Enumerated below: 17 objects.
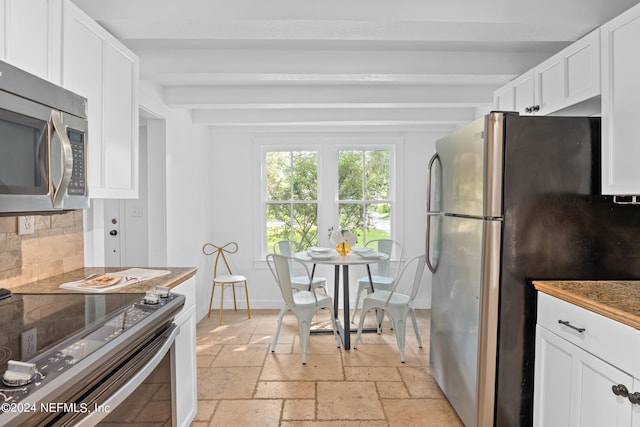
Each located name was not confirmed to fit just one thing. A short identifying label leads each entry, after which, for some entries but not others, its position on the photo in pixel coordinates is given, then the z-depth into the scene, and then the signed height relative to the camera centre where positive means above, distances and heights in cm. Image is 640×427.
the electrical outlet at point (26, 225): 166 -10
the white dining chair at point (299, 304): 305 -86
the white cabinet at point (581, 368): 130 -65
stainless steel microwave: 117 +21
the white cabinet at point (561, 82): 188 +75
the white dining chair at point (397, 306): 315 -89
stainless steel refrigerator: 186 -13
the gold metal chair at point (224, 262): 421 -73
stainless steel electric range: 79 -39
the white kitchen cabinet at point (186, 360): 192 -86
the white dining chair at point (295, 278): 387 -82
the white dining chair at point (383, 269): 399 -77
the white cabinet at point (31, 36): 124 +61
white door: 324 -11
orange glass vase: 373 -44
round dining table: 336 -52
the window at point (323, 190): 470 +20
